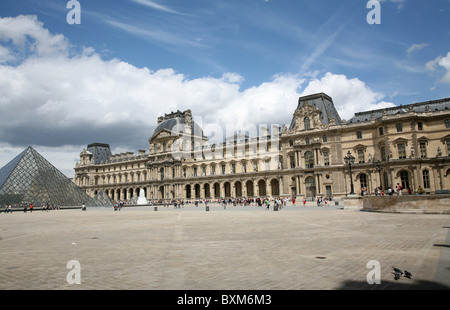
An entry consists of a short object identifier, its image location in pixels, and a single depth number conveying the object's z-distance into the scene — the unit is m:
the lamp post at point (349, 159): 29.75
